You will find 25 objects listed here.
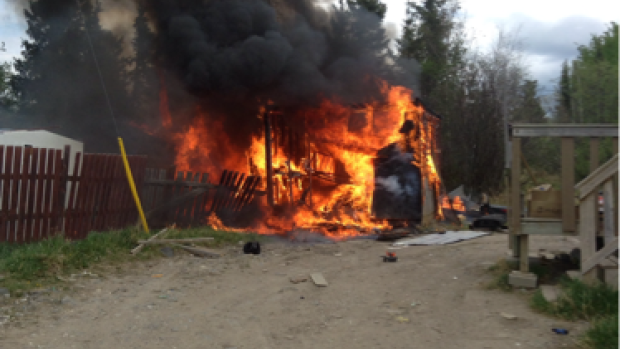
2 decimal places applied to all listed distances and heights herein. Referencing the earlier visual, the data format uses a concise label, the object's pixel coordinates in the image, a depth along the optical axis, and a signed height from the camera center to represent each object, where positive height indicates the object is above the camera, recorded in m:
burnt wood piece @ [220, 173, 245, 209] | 11.28 +0.16
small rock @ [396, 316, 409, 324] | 5.00 -1.20
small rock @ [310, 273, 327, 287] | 6.51 -1.09
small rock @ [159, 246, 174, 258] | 8.05 -0.93
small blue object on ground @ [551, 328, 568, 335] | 4.37 -1.10
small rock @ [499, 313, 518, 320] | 4.84 -1.09
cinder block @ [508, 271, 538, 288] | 5.71 -0.85
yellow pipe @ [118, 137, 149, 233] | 8.73 +0.08
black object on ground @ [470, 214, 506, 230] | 12.26 -0.39
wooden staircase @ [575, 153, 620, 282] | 5.16 -0.08
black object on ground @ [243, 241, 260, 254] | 8.74 -0.89
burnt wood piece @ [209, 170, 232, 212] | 10.96 +0.15
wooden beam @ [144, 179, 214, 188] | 9.66 +0.26
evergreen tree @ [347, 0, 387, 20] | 23.21 +9.64
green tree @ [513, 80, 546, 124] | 20.69 +4.32
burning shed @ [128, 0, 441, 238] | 12.80 +2.27
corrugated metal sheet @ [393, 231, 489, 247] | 9.56 -0.69
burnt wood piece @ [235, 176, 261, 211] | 11.80 +0.11
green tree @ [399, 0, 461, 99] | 23.86 +8.94
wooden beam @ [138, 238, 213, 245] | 8.08 -0.78
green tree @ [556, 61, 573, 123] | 17.16 +3.98
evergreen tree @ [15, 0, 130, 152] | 15.41 +4.13
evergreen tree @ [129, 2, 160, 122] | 14.54 +3.73
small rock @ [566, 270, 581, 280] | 5.38 -0.73
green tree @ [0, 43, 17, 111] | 28.65 +6.20
